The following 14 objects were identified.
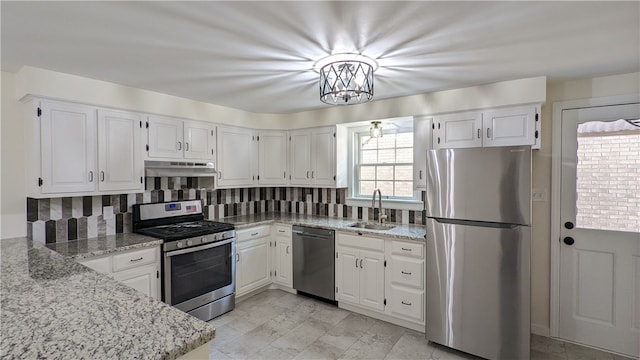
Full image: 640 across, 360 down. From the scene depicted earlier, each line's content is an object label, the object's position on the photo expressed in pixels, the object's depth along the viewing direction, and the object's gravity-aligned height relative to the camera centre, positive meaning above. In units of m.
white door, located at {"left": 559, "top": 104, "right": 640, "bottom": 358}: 2.56 -0.47
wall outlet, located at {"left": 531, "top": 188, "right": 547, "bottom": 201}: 2.90 -0.18
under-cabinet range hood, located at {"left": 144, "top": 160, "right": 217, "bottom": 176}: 3.08 +0.08
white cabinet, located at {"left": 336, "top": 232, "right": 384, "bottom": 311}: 3.17 -1.02
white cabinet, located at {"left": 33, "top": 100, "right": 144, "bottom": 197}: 2.43 +0.22
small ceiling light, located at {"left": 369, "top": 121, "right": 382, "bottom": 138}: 3.68 +0.55
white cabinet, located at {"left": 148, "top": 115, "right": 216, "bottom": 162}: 3.14 +0.40
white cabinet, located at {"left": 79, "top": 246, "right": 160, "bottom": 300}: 2.47 -0.78
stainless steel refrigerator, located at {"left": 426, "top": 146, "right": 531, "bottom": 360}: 2.38 -0.61
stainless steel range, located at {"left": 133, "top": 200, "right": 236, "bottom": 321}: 2.90 -0.82
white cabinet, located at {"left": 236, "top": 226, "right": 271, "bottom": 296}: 3.60 -1.02
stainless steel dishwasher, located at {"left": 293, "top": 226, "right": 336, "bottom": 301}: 3.52 -1.02
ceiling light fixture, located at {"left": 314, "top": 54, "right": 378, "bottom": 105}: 2.12 +0.70
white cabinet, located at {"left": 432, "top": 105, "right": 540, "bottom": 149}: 2.66 +0.44
